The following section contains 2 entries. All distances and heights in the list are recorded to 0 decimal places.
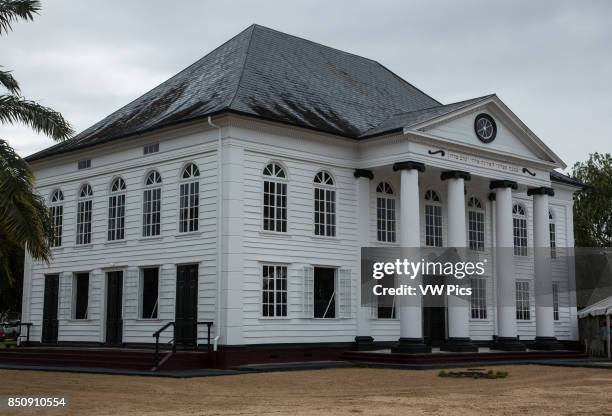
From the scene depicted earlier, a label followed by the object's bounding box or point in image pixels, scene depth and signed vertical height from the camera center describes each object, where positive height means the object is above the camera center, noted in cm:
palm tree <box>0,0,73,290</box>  1769 +328
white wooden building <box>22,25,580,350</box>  2569 +409
